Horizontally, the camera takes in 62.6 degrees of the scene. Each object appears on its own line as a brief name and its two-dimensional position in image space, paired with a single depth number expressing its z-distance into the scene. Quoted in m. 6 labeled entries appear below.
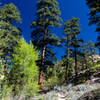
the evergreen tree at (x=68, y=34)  14.23
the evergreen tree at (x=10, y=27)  10.46
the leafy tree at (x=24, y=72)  5.42
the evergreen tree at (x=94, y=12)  9.20
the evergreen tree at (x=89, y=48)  23.23
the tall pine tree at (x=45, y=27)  10.66
